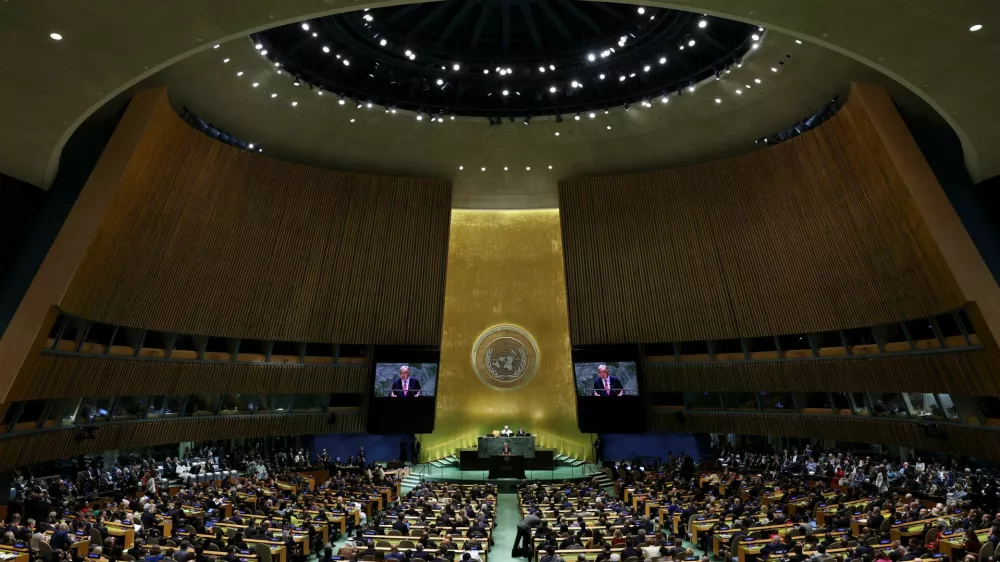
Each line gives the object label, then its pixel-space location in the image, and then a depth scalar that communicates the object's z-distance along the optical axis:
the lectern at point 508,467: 21.11
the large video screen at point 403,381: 21.66
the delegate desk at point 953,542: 9.65
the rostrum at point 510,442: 22.67
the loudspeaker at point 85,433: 14.76
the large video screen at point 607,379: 21.44
